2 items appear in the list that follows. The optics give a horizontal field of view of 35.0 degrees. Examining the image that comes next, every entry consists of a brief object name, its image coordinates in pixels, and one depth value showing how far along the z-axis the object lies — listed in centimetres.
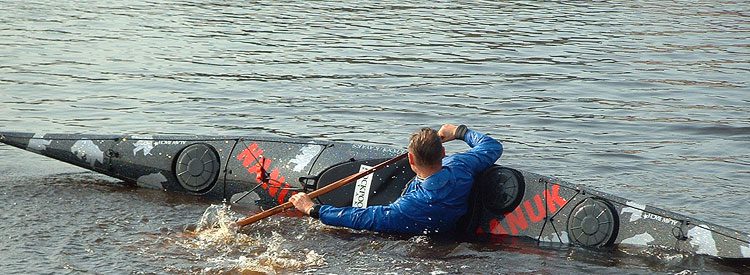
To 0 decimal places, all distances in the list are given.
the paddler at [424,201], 884
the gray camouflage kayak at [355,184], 890
